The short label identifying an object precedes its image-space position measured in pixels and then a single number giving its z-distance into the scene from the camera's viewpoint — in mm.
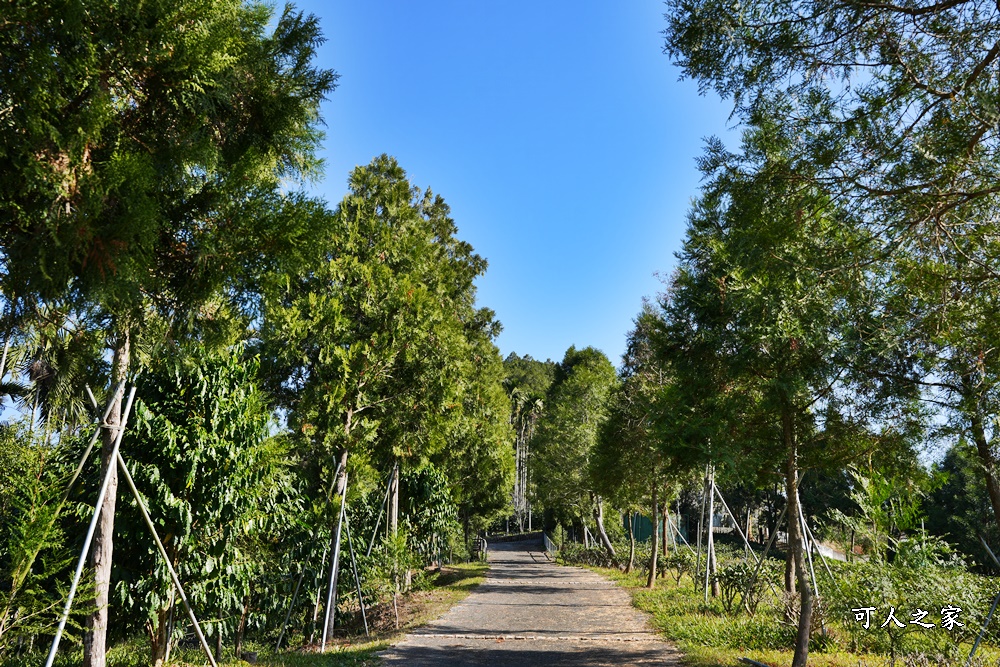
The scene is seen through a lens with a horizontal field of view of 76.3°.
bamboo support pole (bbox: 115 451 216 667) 5199
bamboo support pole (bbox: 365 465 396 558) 14086
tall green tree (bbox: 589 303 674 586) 16719
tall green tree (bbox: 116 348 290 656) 7086
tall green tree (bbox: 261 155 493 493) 11547
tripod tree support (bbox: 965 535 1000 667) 5953
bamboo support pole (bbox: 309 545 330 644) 11502
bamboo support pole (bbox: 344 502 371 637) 11477
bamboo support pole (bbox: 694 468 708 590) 14602
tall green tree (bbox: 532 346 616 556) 26062
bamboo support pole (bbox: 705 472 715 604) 13088
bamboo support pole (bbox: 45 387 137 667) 4207
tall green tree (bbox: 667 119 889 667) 4750
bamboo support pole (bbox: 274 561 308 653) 10242
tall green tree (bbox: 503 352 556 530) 61562
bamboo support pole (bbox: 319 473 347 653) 10298
